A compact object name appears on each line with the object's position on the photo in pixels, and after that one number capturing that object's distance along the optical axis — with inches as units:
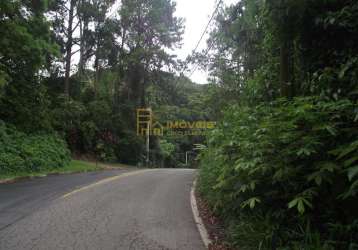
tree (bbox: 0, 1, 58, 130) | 657.0
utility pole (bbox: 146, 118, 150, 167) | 1518.2
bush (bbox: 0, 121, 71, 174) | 659.4
